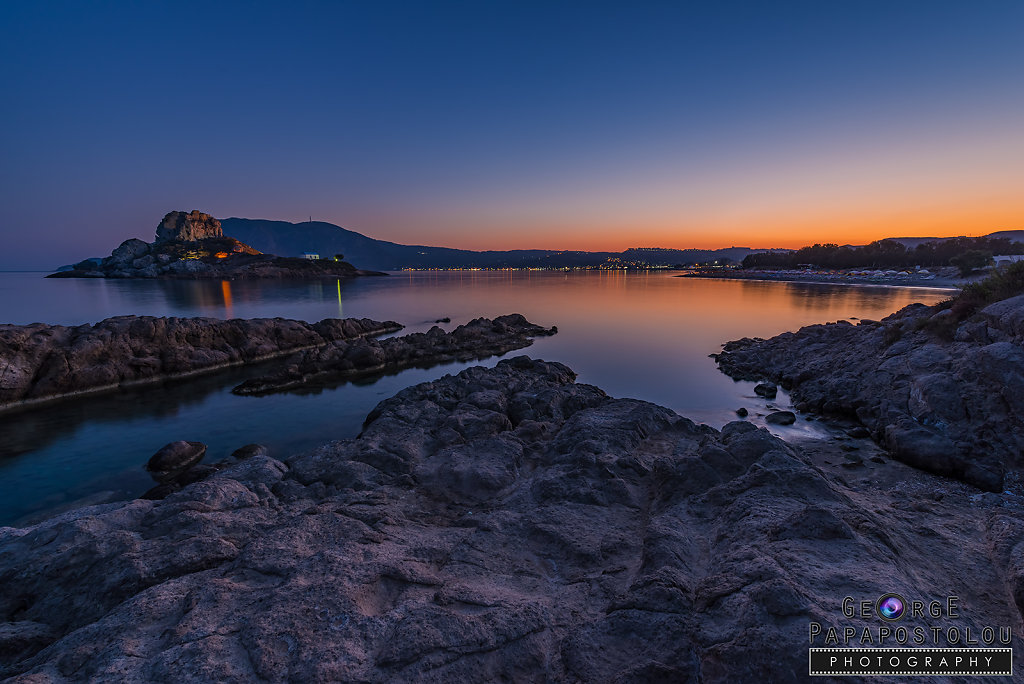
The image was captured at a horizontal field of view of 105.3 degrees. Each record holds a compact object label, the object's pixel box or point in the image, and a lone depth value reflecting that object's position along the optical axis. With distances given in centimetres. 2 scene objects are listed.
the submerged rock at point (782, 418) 1327
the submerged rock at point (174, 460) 1113
